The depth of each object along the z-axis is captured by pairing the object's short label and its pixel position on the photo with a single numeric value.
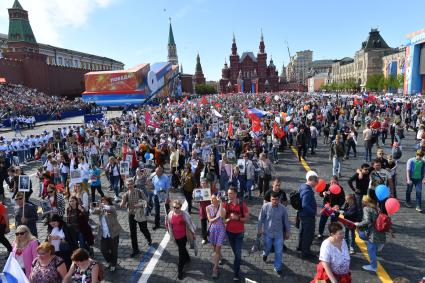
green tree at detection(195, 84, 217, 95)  128.75
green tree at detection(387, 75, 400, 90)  74.85
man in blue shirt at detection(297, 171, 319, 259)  6.52
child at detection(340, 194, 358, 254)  6.55
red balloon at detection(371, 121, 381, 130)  16.97
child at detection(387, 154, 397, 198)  9.45
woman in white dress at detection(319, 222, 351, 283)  4.44
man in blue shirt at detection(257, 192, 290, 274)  6.12
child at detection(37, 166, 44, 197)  9.80
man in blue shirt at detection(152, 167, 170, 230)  8.48
